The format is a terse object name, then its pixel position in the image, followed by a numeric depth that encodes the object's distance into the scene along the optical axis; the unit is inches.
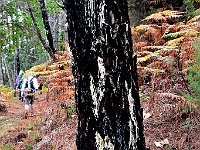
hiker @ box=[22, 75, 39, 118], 348.4
